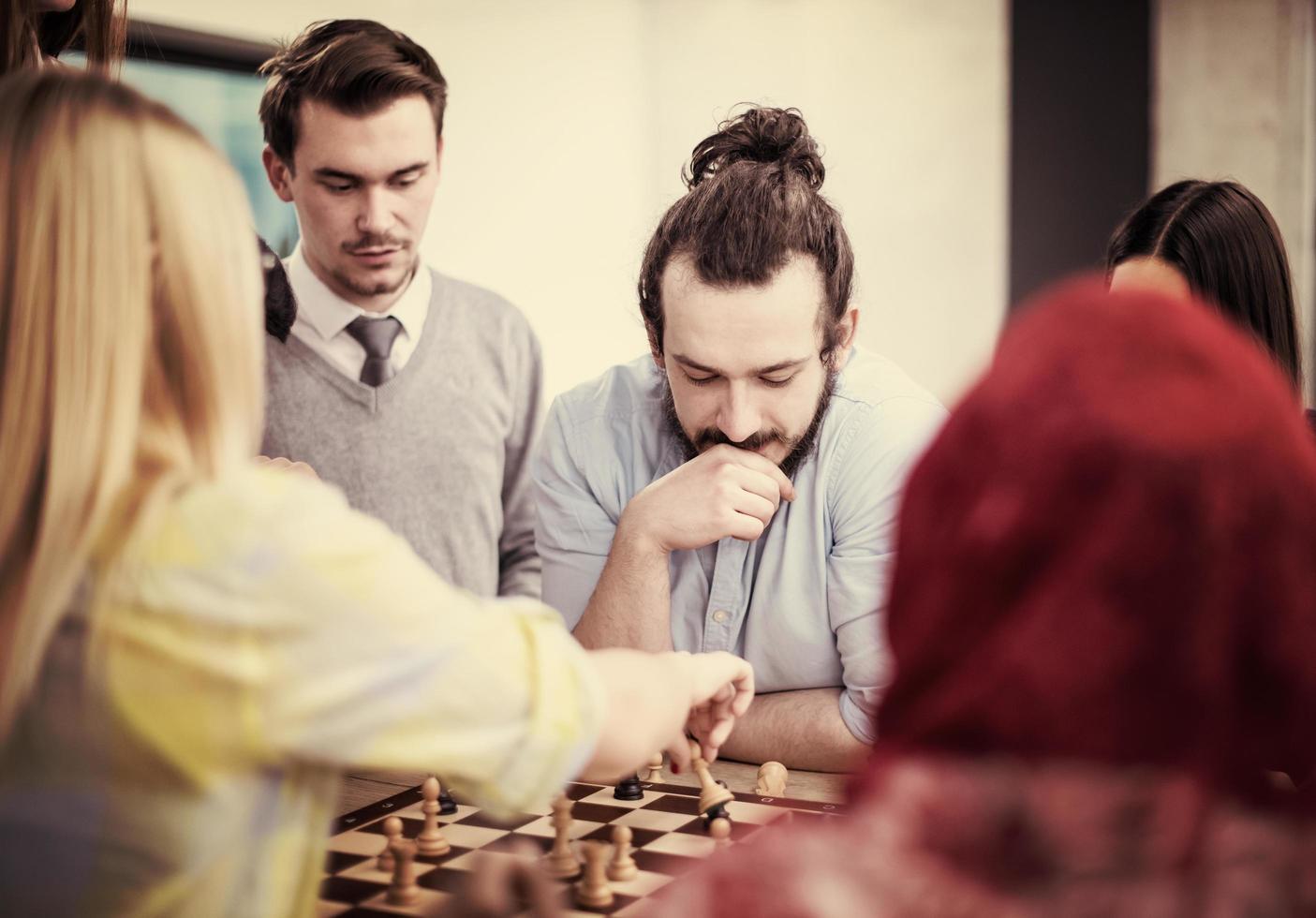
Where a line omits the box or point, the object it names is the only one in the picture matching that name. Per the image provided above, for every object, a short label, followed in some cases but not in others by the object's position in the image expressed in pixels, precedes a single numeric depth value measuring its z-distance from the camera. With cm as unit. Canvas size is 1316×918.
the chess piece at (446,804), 166
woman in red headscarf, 76
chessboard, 135
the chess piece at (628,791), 171
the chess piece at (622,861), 139
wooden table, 172
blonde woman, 94
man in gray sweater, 265
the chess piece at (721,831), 151
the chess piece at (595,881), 133
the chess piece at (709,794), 158
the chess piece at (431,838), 148
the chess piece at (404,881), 132
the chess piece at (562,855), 144
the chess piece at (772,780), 170
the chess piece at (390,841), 143
